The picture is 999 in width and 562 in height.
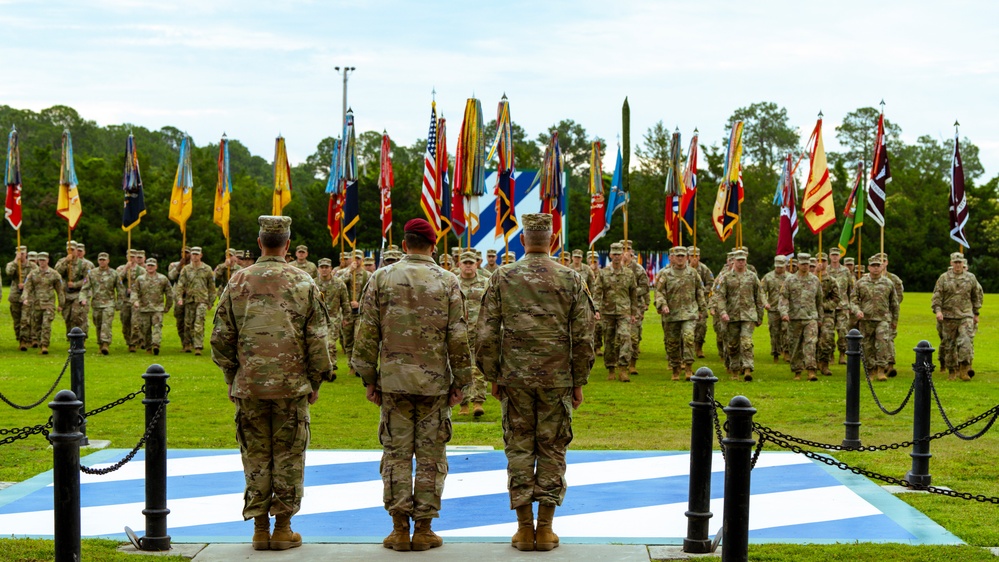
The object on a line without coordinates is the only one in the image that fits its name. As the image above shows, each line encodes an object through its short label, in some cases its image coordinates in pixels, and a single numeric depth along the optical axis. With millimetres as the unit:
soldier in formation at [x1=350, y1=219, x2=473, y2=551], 7754
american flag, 21341
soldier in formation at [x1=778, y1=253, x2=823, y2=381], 20422
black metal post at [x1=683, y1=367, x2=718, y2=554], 7789
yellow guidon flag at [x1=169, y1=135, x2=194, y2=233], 28266
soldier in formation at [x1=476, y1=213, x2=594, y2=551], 7863
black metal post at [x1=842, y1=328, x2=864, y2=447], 12195
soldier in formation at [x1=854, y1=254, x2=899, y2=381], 20781
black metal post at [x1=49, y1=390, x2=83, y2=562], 6812
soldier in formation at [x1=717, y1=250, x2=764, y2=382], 20141
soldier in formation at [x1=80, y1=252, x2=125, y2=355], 25188
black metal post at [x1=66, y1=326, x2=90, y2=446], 11656
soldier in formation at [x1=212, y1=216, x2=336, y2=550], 7699
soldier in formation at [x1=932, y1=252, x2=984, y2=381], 20406
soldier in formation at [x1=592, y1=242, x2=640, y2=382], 20328
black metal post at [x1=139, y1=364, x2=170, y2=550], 7840
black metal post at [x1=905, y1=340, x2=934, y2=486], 10172
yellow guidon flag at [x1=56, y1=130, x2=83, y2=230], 28312
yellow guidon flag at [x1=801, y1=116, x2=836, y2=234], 23266
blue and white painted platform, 8406
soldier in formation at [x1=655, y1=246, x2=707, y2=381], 20250
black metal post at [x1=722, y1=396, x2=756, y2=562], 6895
